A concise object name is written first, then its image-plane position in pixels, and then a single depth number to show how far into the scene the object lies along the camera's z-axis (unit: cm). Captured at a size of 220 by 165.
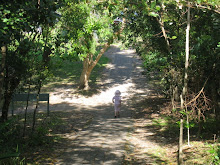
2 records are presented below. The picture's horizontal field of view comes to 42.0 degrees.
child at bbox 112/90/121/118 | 1445
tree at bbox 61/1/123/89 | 1338
